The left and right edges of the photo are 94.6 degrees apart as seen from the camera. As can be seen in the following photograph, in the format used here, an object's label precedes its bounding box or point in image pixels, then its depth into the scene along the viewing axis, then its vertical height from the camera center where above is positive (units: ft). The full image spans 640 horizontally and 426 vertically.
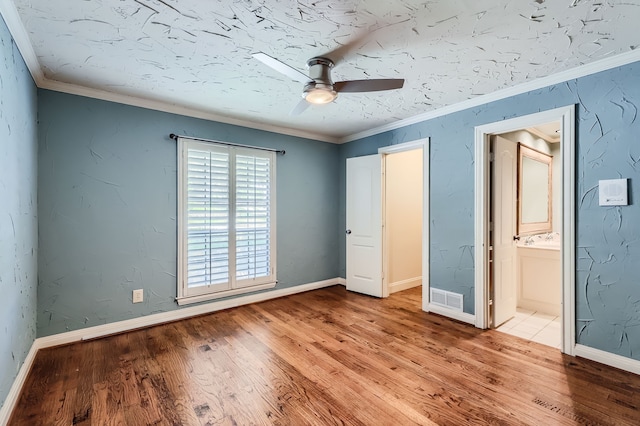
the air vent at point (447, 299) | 10.93 -3.27
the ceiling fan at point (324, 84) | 7.02 +3.12
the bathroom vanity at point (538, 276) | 11.44 -2.55
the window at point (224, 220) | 11.20 -0.30
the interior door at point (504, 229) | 10.39 -0.58
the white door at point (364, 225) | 13.85 -0.56
